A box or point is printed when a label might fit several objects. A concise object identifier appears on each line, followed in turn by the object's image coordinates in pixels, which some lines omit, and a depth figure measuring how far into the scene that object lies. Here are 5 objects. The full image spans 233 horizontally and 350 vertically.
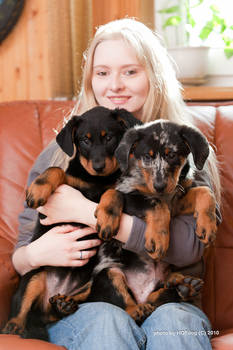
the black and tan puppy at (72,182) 1.80
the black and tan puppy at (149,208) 1.69
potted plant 3.21
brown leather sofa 2.33
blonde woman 1.59
